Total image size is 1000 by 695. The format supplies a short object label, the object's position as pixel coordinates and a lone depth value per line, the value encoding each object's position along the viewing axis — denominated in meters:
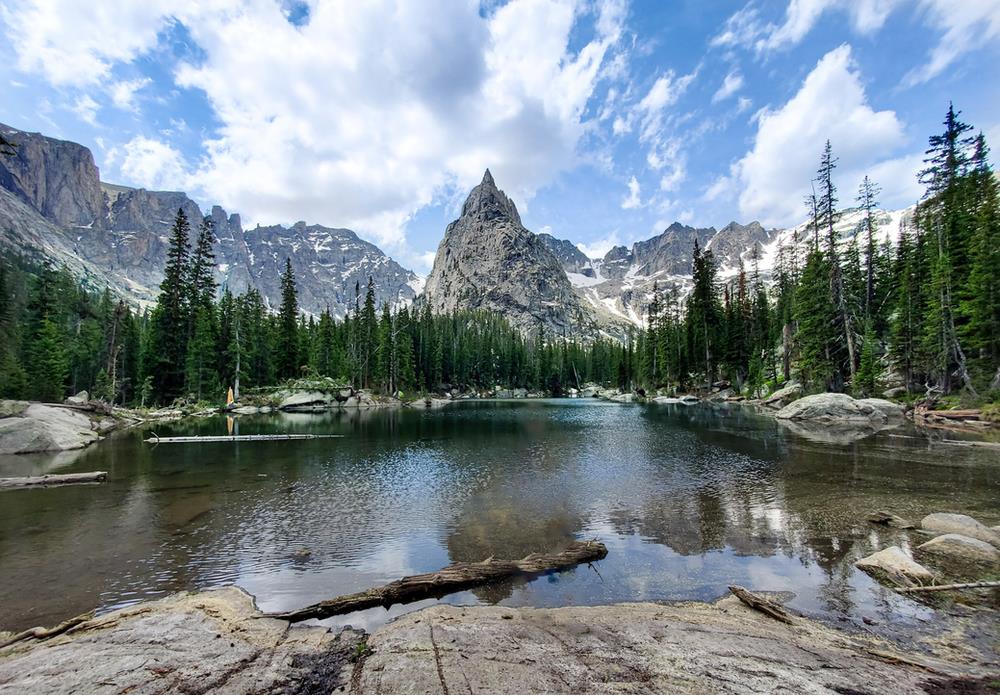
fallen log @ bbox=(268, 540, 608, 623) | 8.50
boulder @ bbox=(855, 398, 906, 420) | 37.59
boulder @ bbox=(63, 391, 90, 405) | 41.18
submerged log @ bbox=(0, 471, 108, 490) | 18.09
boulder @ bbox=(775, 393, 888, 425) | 37.06
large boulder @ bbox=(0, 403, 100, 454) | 26.62
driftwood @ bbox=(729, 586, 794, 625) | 7.95
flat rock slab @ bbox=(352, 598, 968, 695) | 5.70
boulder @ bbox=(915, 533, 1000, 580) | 9.64
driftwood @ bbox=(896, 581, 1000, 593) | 8.37
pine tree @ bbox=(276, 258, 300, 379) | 72.25
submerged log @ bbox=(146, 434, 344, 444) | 30.78
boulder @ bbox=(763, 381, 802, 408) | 52.68
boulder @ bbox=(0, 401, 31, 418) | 29.09
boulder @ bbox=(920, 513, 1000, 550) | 10.84
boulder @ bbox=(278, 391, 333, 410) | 62.92
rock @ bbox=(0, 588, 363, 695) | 5.55
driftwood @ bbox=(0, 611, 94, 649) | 7.15
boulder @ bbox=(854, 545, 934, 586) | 9.14
